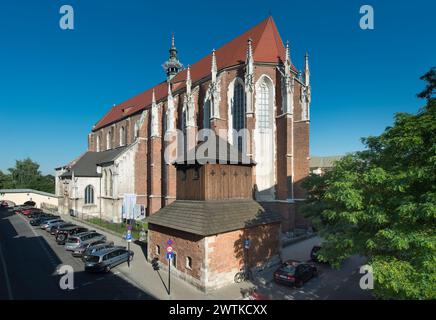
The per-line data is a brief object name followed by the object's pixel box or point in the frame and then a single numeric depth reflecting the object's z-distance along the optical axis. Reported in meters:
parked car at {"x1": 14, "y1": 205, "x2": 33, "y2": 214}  40.69
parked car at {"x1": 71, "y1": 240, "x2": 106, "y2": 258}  18.12
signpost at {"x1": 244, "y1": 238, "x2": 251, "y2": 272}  14.22
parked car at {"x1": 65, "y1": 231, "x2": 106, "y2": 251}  19.19
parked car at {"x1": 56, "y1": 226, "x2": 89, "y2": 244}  21.58
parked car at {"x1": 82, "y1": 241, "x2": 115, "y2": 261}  16.46
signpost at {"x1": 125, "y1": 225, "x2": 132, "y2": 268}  16.20
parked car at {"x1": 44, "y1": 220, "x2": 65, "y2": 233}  26.80
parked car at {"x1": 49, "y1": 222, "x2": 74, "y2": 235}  24.98
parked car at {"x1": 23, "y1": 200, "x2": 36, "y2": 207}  48.46
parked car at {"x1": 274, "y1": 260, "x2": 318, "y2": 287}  13.01
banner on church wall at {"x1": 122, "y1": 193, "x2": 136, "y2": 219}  29.34
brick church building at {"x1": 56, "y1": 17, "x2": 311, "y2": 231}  24.31
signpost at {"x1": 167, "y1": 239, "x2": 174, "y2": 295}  12.47
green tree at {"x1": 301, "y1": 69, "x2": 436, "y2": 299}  7.23
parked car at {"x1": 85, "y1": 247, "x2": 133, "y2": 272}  14.99
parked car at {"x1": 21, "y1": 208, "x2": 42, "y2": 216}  37.88
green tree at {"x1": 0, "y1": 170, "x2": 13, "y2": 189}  63.96
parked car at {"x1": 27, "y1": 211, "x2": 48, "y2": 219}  34.33
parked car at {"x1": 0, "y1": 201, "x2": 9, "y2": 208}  46.40
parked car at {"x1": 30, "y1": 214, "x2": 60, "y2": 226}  29.91
